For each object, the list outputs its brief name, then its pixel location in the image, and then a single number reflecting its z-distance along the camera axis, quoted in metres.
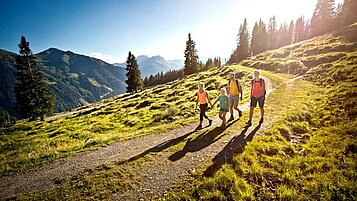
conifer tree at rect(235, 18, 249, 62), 84.81
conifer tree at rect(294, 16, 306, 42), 102.12
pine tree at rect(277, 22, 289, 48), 108.68
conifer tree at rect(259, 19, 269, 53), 92.00
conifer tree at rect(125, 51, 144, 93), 69.25
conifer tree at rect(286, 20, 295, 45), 107.99
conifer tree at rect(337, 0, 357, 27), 67.24
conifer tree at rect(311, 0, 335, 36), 71.41
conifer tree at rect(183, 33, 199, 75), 65.75
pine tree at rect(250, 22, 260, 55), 90.25
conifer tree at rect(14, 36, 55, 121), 39.91
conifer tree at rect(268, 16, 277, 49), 102.50
